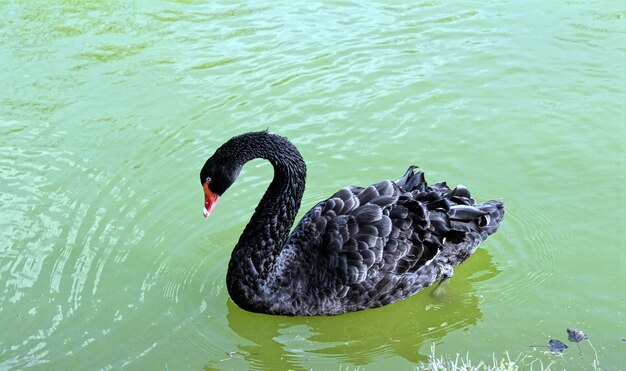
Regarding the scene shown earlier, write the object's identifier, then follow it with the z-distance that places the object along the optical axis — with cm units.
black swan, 564
